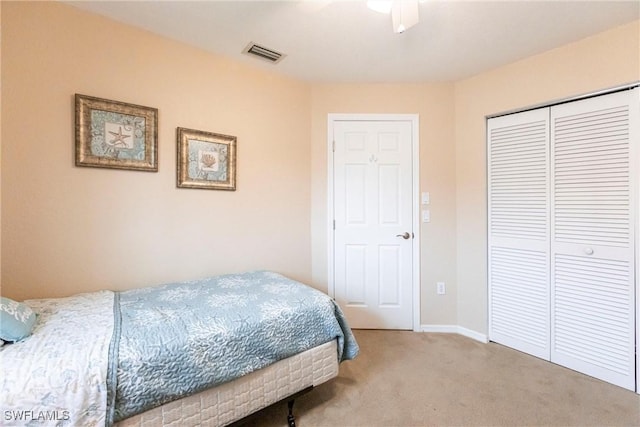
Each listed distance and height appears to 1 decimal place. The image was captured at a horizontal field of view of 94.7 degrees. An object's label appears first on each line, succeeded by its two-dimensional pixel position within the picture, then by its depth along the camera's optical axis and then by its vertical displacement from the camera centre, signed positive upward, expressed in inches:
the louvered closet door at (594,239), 75.7 -7.7
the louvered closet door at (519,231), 90.7 -6.6
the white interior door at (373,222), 112.0 -4.5
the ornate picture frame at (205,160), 84.3 +15.2
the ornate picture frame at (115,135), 68.8 +18.8
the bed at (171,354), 38.6 -22.9
